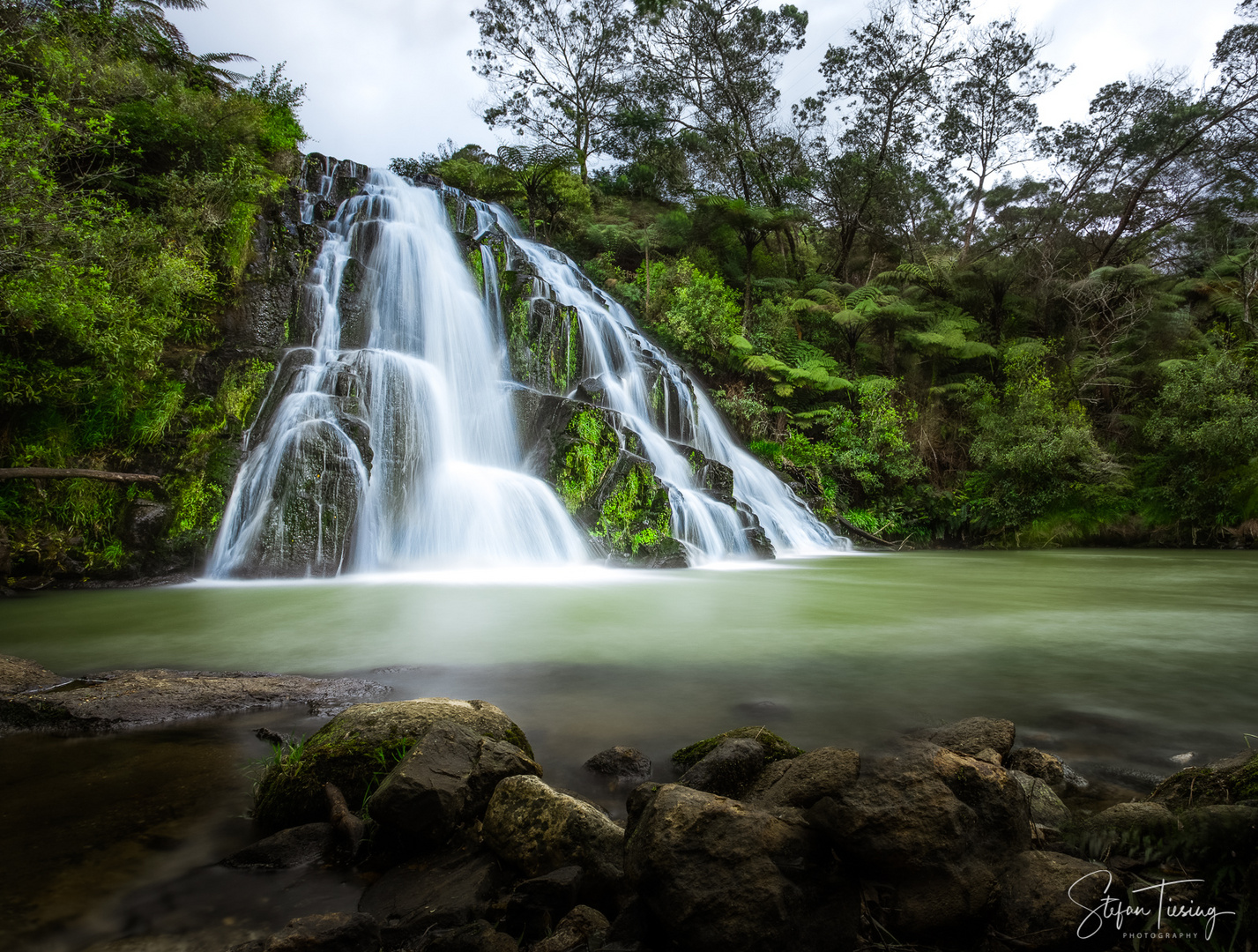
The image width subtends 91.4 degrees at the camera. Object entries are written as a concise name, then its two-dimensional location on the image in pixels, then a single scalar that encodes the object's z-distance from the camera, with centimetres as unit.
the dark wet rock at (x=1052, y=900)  153
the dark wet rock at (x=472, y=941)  162
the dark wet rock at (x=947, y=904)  161
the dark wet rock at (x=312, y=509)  908
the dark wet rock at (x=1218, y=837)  155
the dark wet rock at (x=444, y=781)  212
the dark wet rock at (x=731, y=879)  158
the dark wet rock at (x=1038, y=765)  260
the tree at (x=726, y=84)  2352
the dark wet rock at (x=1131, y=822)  181
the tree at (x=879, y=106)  2220
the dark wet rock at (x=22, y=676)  368
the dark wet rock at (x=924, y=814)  173
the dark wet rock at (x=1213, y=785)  199
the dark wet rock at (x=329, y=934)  158
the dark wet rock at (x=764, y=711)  348
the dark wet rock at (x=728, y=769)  245
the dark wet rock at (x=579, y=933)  164
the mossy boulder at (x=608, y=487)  1081
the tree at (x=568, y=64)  2631
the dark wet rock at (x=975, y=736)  273
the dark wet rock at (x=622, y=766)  274
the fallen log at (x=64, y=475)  770
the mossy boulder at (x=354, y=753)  238
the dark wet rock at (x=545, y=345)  1455
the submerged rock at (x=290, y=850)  211
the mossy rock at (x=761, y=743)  269
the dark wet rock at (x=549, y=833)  200
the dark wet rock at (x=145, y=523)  895
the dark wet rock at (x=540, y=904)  178
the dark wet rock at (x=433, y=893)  177
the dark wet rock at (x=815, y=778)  198
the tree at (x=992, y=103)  2228
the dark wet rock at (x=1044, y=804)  218
